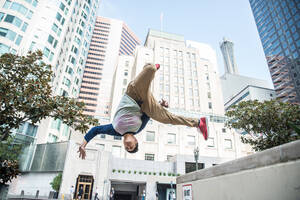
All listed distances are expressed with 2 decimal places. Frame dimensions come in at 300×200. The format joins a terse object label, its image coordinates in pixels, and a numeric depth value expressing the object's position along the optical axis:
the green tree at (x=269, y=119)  14.82
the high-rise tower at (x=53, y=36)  29.89
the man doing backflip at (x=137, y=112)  3.38
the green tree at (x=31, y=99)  7.20
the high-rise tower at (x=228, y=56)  181.00
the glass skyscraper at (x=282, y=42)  63.78
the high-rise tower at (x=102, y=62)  100.62
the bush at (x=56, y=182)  24.10
